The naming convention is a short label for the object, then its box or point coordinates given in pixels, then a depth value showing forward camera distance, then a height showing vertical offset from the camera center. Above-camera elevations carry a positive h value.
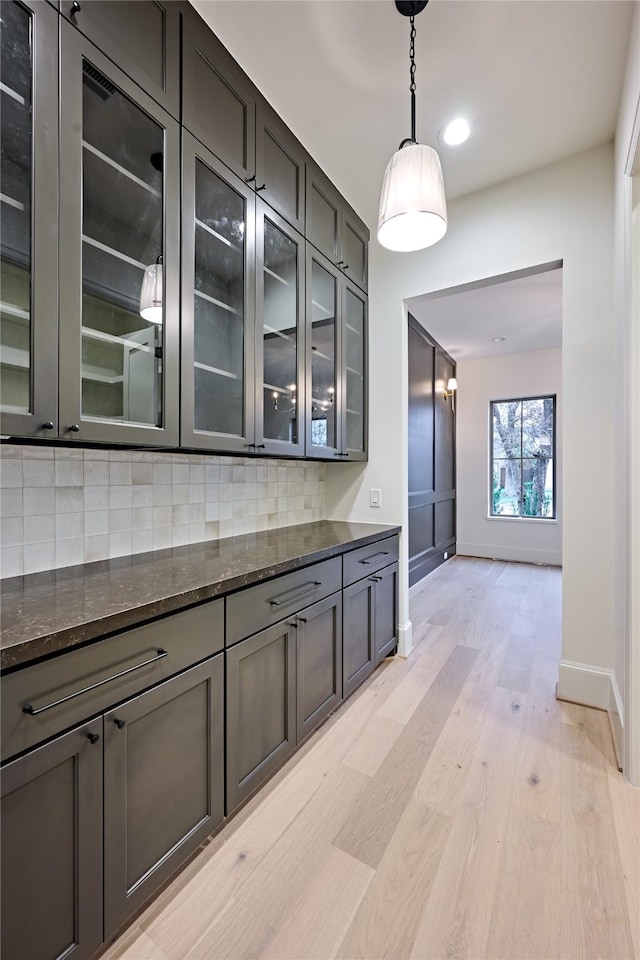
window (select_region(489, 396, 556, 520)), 5.76 +0.33
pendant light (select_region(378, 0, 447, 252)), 1.46 +1.07
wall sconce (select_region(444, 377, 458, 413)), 5.80 +1.31
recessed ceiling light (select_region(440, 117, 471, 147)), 2.07 +1.80
